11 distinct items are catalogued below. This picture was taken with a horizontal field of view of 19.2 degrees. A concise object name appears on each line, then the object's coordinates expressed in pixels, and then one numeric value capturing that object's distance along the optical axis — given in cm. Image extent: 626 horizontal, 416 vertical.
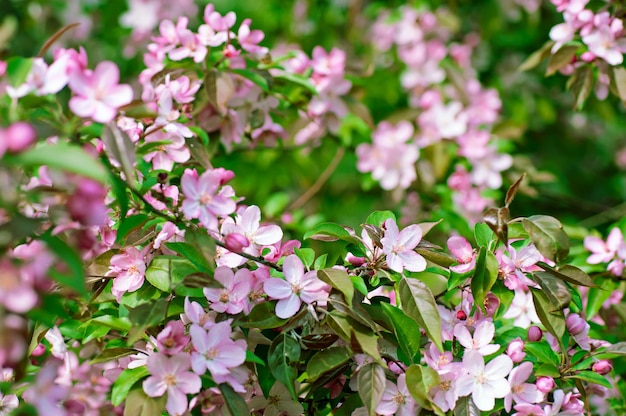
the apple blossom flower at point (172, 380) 121
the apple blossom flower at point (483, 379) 125
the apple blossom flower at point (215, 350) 121
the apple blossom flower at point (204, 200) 121
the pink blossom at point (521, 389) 127
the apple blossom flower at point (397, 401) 126
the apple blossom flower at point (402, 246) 127
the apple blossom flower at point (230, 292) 125
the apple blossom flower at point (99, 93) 116
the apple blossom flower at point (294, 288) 125
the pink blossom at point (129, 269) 128
